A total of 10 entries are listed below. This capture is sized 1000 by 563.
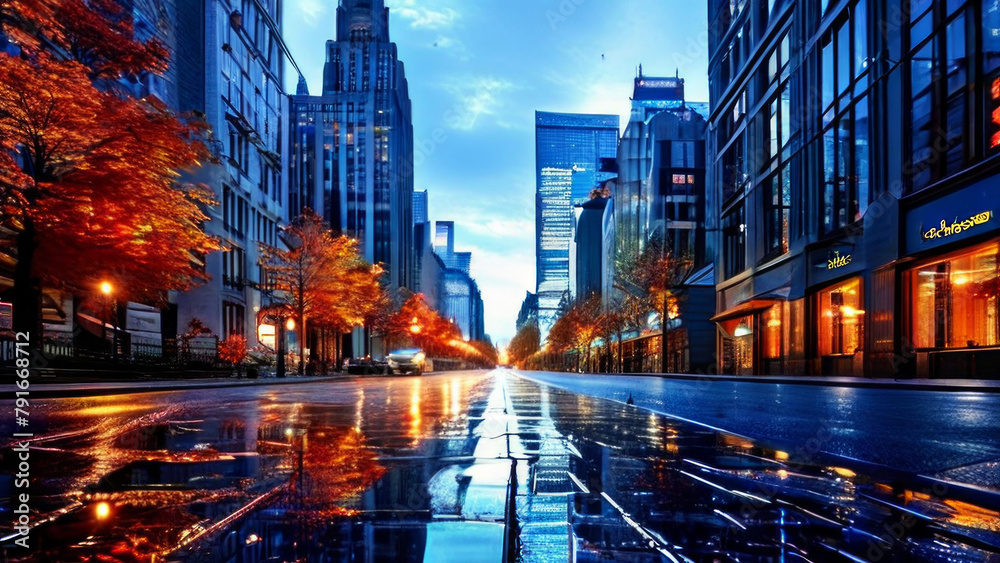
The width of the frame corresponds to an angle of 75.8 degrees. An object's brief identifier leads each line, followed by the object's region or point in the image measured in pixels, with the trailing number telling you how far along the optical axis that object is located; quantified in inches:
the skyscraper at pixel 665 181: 2908.5
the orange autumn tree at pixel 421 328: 2952.8
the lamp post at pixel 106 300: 810.0
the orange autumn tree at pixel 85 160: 628.7
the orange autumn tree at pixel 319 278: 1590.8
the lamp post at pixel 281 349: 1377.5
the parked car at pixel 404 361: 1911.9
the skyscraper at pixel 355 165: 4180.6
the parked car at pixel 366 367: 1961.2
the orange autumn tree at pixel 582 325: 2753.4
